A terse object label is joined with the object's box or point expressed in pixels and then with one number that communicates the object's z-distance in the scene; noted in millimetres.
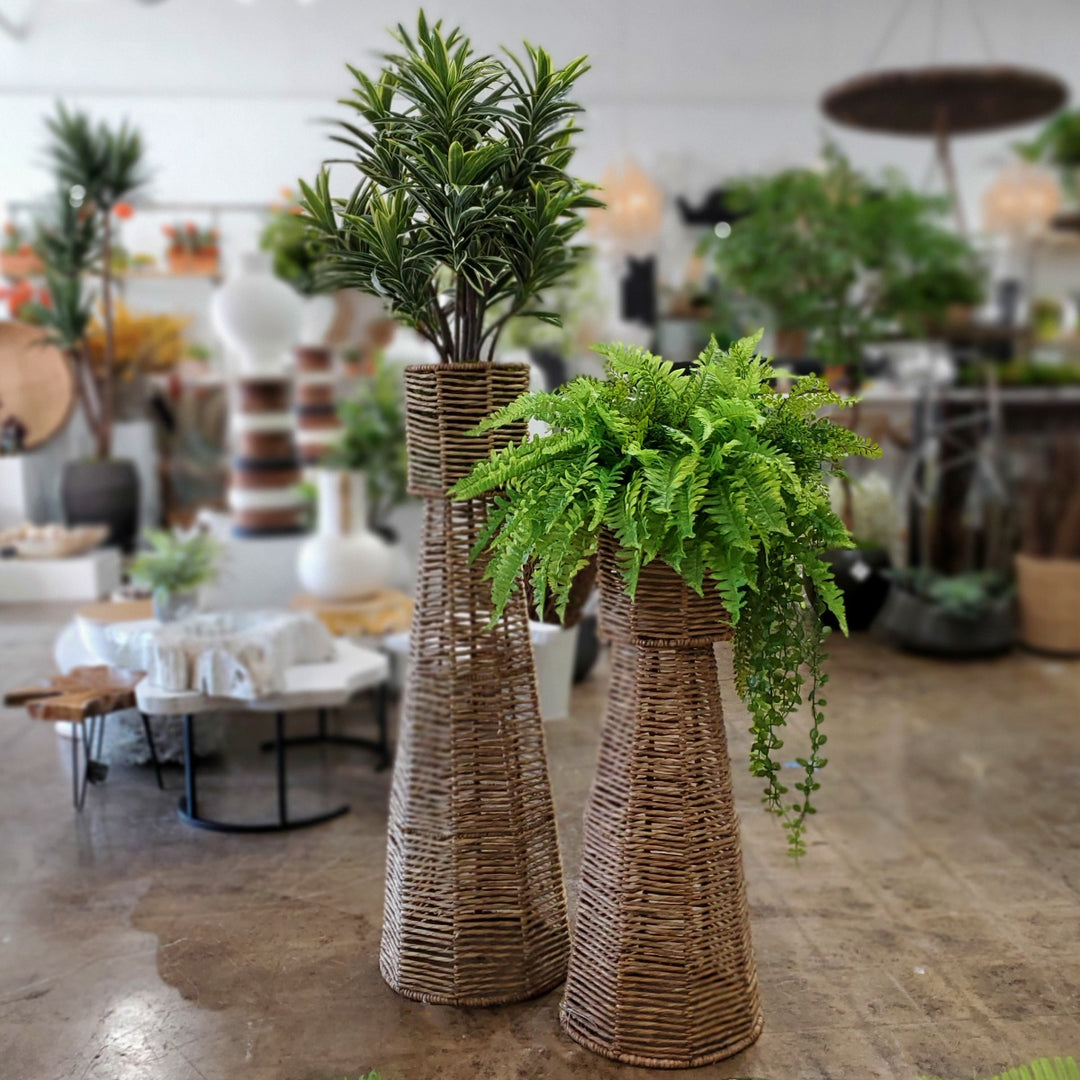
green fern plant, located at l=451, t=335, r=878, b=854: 1669
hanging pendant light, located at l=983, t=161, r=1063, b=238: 6070
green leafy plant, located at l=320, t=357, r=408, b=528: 4562
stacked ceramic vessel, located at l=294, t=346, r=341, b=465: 4930
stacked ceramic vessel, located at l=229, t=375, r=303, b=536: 4609
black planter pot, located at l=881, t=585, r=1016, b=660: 4684
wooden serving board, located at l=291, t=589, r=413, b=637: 3926
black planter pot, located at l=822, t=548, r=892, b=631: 3744
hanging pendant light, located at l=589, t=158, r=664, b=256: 5863
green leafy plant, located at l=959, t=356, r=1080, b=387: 5617
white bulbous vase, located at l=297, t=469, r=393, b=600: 4055
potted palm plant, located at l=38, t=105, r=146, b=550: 4816
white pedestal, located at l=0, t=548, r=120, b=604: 4516
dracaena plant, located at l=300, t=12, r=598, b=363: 1963
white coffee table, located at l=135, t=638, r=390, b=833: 2959
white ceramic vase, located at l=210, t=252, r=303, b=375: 4383
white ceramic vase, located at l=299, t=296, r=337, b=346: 4928
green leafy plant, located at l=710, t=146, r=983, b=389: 4301
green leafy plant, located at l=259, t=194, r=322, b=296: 4438
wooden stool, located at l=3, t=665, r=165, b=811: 2938
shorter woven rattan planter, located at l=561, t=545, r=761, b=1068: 1859
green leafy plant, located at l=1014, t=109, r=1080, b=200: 6023
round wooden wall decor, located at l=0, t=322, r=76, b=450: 4464
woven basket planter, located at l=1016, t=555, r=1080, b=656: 4816
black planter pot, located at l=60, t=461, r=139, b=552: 5141
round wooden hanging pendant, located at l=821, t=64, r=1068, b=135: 5266
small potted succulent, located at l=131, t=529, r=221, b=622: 3377
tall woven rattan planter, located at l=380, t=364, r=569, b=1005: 2104
